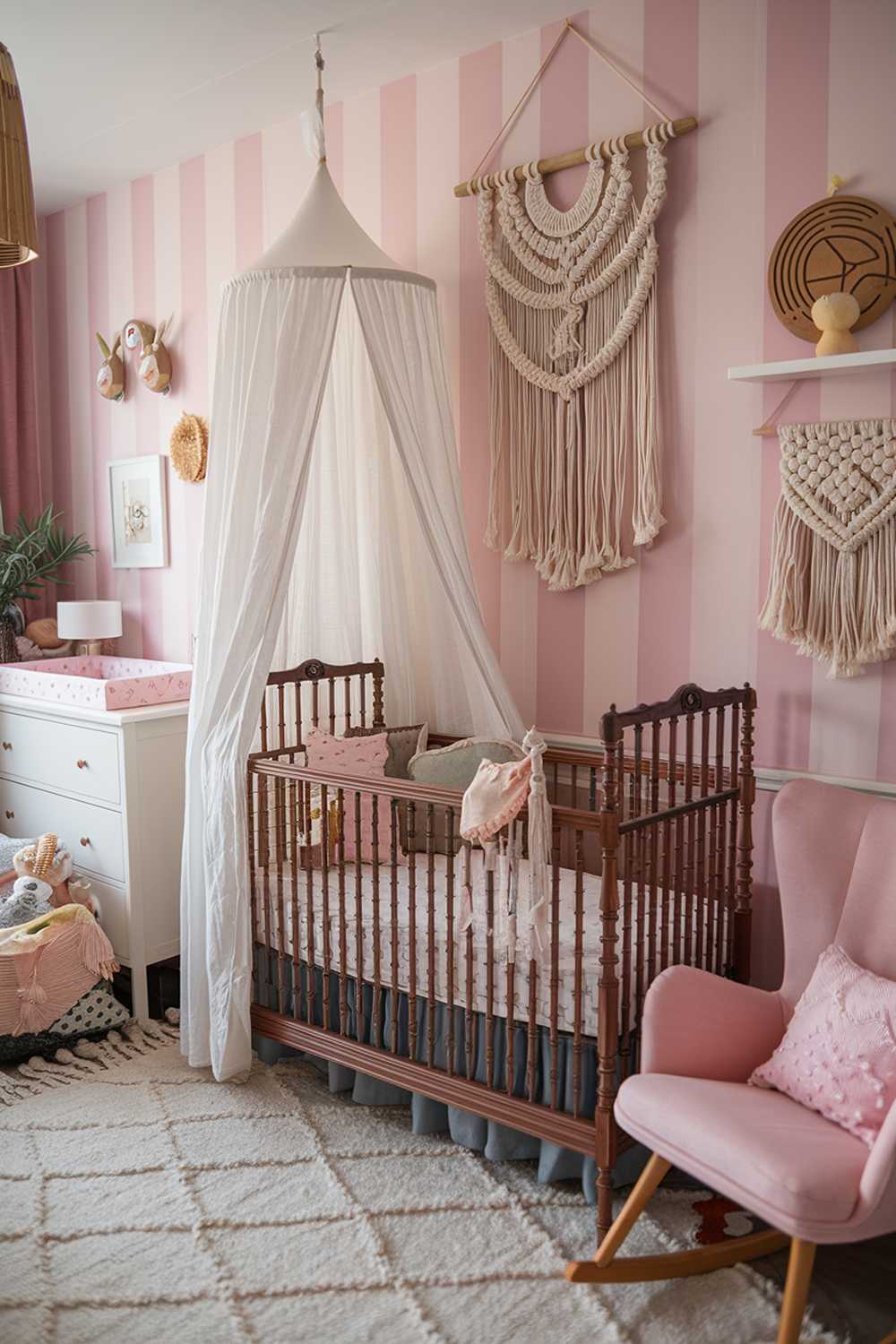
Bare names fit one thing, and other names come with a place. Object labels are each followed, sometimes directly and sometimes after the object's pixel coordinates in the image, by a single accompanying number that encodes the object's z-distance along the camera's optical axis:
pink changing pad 3.33
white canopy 2.80
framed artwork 4.26
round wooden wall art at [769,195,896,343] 2.43
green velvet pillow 2.90
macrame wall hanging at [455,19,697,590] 2.86
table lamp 4.11
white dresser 3.30
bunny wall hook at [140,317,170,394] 4.11
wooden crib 2.26
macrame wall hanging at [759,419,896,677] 2.47
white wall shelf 2.37
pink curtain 4.47
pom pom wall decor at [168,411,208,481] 4.03
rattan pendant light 1.48
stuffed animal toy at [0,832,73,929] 3.20
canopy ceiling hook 3.01
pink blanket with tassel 3.01
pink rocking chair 1.72
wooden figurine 2.43
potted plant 4.14
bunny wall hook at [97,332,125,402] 4.30
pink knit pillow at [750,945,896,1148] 1.92
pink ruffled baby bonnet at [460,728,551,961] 2.23
